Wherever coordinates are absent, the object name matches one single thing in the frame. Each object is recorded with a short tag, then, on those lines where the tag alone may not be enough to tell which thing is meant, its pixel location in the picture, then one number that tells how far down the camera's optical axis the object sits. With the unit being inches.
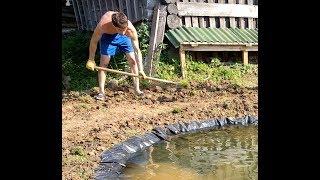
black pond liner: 181.3
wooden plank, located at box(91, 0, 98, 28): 498.2
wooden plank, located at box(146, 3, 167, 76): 368.8
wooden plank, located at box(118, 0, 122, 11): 424.8
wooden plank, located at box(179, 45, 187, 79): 371.5
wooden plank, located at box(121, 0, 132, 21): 407.2
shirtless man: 278.6
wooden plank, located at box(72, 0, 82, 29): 551.2
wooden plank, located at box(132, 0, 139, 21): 395.9
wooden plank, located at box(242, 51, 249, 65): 408.2
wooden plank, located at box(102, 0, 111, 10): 460.3
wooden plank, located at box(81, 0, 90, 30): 522.7
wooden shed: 380.5
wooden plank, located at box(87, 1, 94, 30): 510.4
